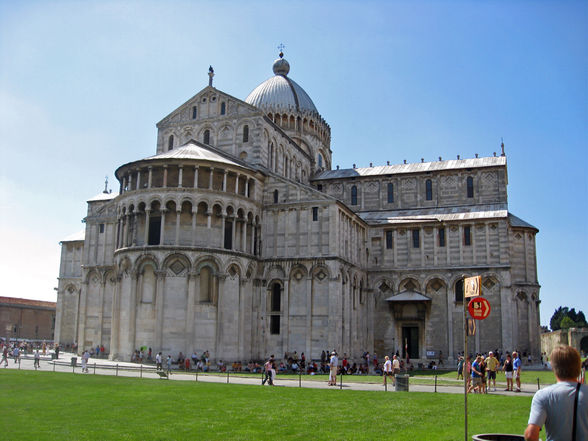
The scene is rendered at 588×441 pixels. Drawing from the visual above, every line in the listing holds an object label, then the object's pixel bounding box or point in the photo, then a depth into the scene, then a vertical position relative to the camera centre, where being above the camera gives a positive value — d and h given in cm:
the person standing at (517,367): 2544 -206
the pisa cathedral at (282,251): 4062 +520
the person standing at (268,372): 2680 -257
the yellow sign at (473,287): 1258 +72
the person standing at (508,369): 2550 -213
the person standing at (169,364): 3403 -291
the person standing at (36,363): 3388 -301
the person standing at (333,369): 2744 -245
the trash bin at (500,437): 840 -169
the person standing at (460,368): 3141 -263
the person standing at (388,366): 2784 -228
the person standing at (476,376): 2366 -228
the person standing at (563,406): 577 -84
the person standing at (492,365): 2592 -203
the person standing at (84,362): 3253 -272
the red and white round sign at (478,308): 1266 +26
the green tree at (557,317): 11749 +72
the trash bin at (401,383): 2419 -267
